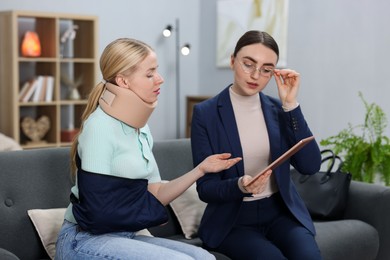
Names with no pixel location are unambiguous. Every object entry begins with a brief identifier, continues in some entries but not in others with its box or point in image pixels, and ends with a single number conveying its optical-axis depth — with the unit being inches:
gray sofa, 103.7
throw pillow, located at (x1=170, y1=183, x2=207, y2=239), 117.7
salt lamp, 209.2
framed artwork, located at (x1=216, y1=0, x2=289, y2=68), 227.8
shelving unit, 205.9
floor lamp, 257.4
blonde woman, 84.3
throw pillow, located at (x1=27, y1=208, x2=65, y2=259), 103.0
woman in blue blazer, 101.7
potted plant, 152.0
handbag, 129.8
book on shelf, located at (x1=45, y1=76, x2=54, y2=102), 213.3
